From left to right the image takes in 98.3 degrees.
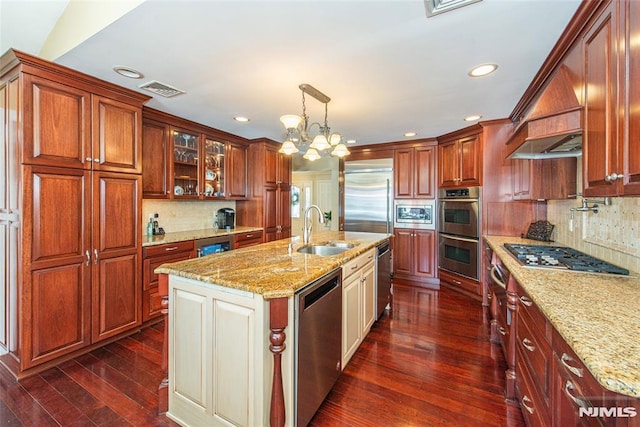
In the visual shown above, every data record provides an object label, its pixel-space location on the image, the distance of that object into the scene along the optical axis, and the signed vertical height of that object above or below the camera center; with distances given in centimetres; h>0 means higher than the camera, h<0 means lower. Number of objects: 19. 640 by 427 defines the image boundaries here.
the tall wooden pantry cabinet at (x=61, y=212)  200 +0
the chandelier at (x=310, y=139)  209 +67
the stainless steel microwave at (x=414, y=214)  441 -3
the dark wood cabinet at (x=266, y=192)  440 +32
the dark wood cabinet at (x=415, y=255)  439 -70
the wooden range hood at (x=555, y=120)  150 +53
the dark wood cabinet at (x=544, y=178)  251 +35
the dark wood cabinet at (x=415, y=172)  441 +66
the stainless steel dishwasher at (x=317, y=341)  146 -77
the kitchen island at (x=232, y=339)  133 -66
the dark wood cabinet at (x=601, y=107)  121 +49
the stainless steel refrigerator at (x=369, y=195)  470 +29
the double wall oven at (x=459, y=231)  368 -27
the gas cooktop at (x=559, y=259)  163 -32
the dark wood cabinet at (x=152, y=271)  277 -60
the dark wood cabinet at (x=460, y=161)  371 +73
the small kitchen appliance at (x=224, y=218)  416 -10
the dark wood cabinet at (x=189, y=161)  311 +67
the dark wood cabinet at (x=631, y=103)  106 +43
